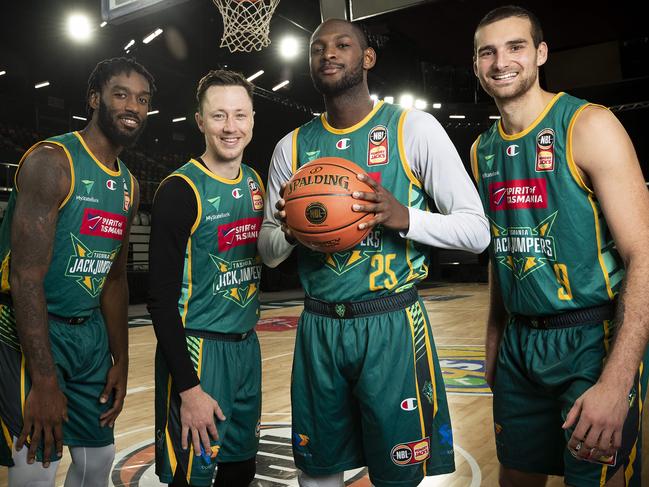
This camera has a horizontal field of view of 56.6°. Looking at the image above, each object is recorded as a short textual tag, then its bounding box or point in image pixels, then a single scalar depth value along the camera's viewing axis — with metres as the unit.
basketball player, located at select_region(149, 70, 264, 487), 1.88
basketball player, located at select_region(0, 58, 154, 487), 2.02
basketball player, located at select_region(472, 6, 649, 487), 1.64
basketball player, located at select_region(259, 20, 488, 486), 1.74
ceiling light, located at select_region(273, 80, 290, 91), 14.75
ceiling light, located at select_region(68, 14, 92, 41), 10.02
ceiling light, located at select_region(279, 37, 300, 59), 10.88
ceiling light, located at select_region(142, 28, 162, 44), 11.37
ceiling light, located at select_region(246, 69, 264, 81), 13.64
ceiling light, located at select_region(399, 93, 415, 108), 15.32
